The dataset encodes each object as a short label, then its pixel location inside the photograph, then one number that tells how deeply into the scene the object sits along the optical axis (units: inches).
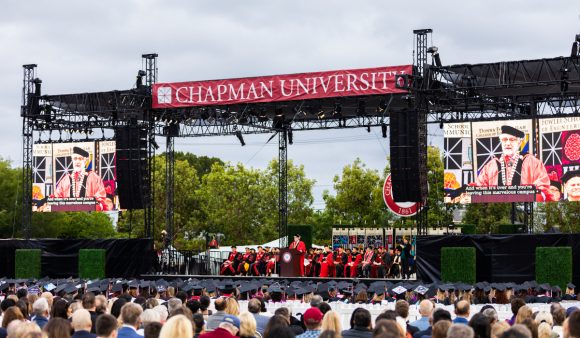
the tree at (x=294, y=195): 2687.0
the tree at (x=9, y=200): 2628.0
